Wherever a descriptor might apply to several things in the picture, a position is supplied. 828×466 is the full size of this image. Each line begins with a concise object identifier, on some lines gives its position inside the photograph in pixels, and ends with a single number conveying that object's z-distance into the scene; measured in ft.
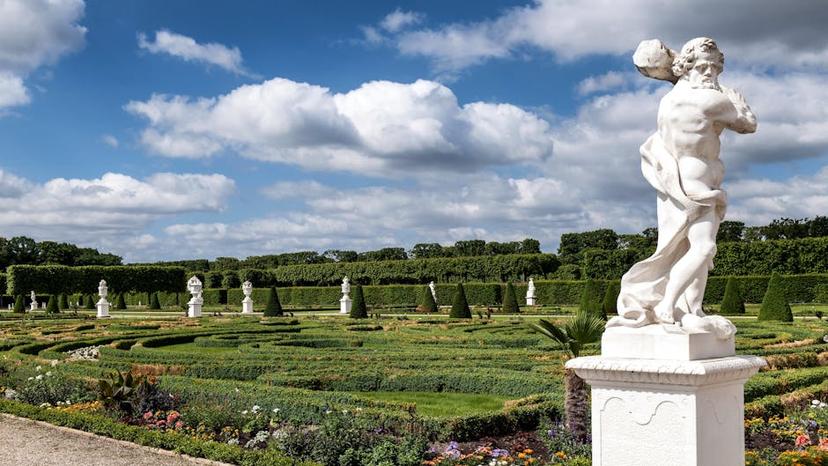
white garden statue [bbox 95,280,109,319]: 106.83
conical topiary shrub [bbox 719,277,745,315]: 79.25
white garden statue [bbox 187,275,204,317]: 99.30
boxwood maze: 24.80
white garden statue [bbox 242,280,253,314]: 114.21
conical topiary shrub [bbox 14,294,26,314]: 120.16
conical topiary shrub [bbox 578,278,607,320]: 55.52
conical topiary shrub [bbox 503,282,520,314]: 96.43
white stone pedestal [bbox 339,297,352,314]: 111.14
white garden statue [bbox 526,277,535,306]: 120.67
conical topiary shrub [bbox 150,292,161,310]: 137.39
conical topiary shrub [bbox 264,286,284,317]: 90.48
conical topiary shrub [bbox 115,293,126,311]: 137.55
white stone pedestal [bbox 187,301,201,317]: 99.19
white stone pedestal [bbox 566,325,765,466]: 12.45
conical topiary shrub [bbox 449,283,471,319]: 80.25
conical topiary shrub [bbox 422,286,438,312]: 100.73
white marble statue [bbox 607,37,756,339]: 13.38
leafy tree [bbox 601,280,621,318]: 67.82
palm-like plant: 21.24
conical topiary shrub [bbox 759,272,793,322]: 65.82
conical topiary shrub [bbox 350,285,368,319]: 86.74
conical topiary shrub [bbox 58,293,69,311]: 141.89
